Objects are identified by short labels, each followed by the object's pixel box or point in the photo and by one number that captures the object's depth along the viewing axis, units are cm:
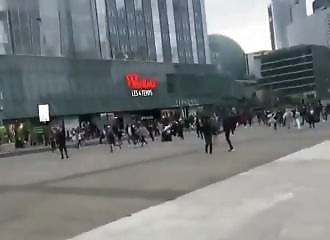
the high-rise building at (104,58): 5409
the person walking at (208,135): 2072
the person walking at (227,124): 2165
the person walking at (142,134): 3011
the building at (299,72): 14488
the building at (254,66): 15875
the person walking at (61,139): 2542
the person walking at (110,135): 2798
